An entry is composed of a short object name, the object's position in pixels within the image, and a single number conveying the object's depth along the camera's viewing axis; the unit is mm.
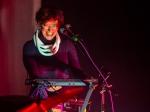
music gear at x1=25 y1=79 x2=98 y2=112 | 6979
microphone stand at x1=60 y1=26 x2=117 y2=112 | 6972
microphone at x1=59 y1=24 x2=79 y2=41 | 6970
